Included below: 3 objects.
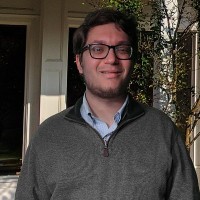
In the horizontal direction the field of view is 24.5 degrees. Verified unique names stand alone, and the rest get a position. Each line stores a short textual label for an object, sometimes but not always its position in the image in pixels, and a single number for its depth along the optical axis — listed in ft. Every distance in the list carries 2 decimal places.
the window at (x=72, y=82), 20.46
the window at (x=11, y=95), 20.03
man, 5.65
